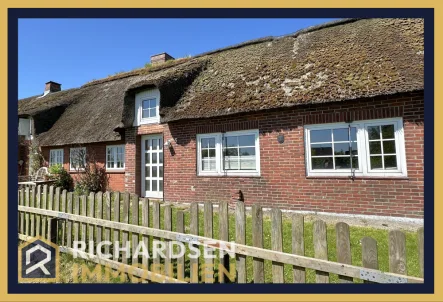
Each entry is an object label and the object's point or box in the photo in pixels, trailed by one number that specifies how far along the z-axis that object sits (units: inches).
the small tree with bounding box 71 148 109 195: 470.3
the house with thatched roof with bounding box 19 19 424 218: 241.0
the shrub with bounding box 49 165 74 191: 505.0
